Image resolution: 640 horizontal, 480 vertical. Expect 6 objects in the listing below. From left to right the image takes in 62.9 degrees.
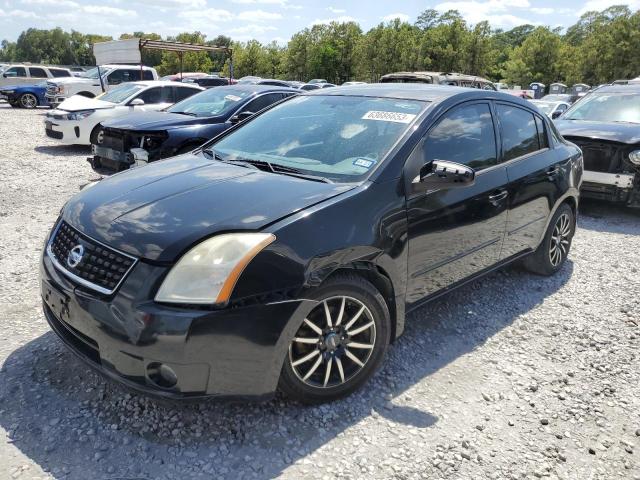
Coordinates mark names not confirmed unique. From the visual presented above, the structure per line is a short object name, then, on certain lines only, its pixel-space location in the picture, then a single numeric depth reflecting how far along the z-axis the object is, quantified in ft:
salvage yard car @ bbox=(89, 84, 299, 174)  22.94
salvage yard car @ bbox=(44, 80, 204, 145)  33.91
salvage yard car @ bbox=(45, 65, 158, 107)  58.08
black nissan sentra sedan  7.60
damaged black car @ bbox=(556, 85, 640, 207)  21.97
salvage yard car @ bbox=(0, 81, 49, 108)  69.10
